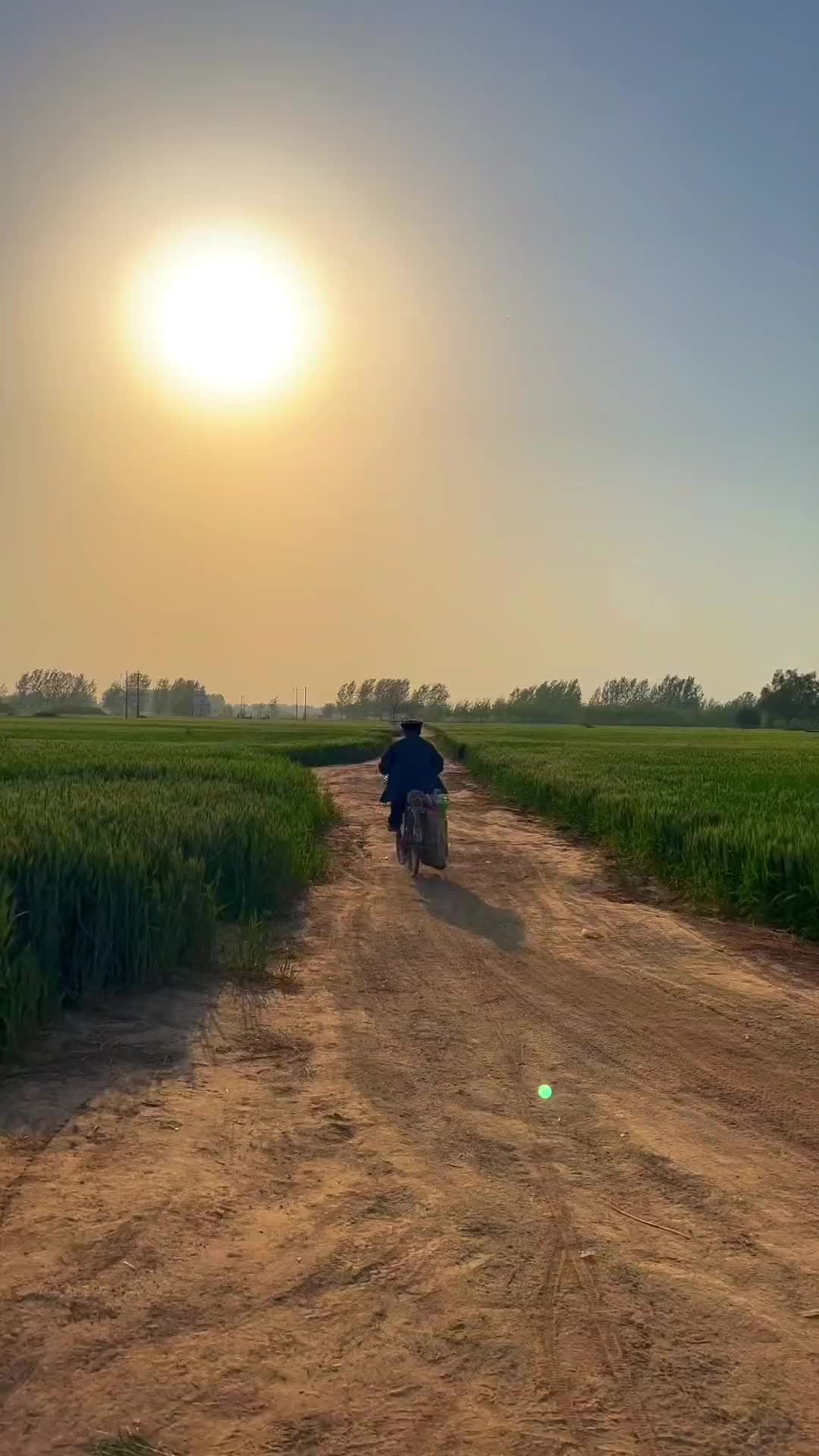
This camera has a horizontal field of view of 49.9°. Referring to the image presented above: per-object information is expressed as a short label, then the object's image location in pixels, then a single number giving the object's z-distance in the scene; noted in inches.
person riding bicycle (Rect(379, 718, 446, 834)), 478.3
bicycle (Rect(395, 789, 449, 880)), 454.9
